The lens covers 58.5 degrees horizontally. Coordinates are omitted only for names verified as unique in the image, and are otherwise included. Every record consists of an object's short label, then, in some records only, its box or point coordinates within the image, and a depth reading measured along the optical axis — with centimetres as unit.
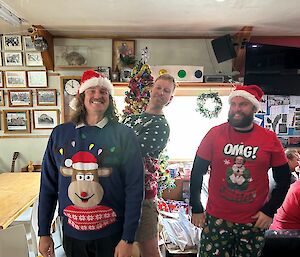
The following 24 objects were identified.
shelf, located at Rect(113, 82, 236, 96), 306
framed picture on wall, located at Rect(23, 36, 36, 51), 332
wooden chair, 232
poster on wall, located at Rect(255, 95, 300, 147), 327
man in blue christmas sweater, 124
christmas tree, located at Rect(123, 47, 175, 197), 174
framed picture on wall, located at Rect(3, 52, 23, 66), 335
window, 359
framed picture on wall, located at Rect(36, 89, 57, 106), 342
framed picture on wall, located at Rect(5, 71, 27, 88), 339
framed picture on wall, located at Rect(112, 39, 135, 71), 326
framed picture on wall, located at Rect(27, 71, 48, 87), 338
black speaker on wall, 314
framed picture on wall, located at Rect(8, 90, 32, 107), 343
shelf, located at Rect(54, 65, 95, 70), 331
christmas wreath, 304
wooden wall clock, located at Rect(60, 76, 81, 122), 337
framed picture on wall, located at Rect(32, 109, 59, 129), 346
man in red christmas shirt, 145
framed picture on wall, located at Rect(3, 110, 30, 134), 346
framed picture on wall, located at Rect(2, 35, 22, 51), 332
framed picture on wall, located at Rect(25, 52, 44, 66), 335
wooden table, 210
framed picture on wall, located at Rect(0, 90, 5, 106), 342
